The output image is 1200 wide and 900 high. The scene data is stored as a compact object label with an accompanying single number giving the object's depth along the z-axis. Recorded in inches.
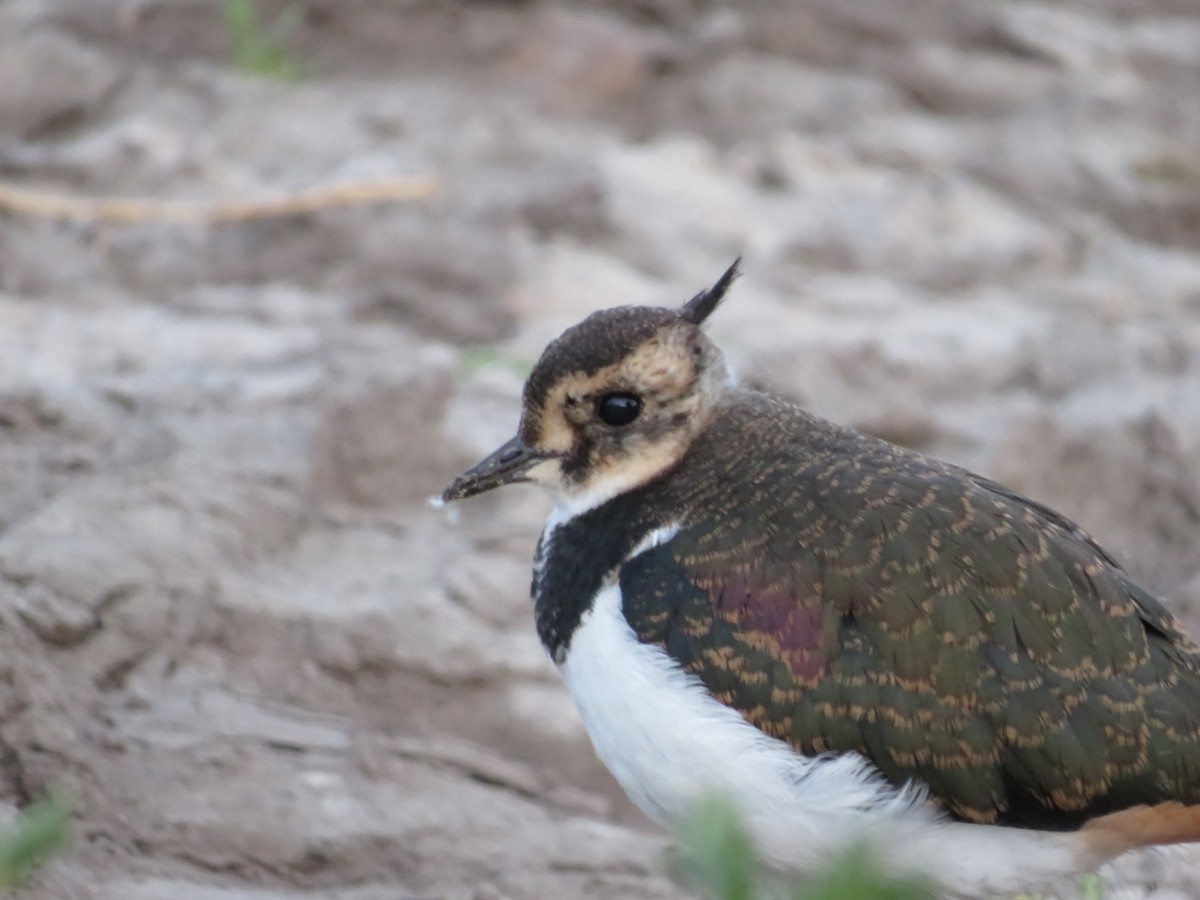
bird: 253.6
